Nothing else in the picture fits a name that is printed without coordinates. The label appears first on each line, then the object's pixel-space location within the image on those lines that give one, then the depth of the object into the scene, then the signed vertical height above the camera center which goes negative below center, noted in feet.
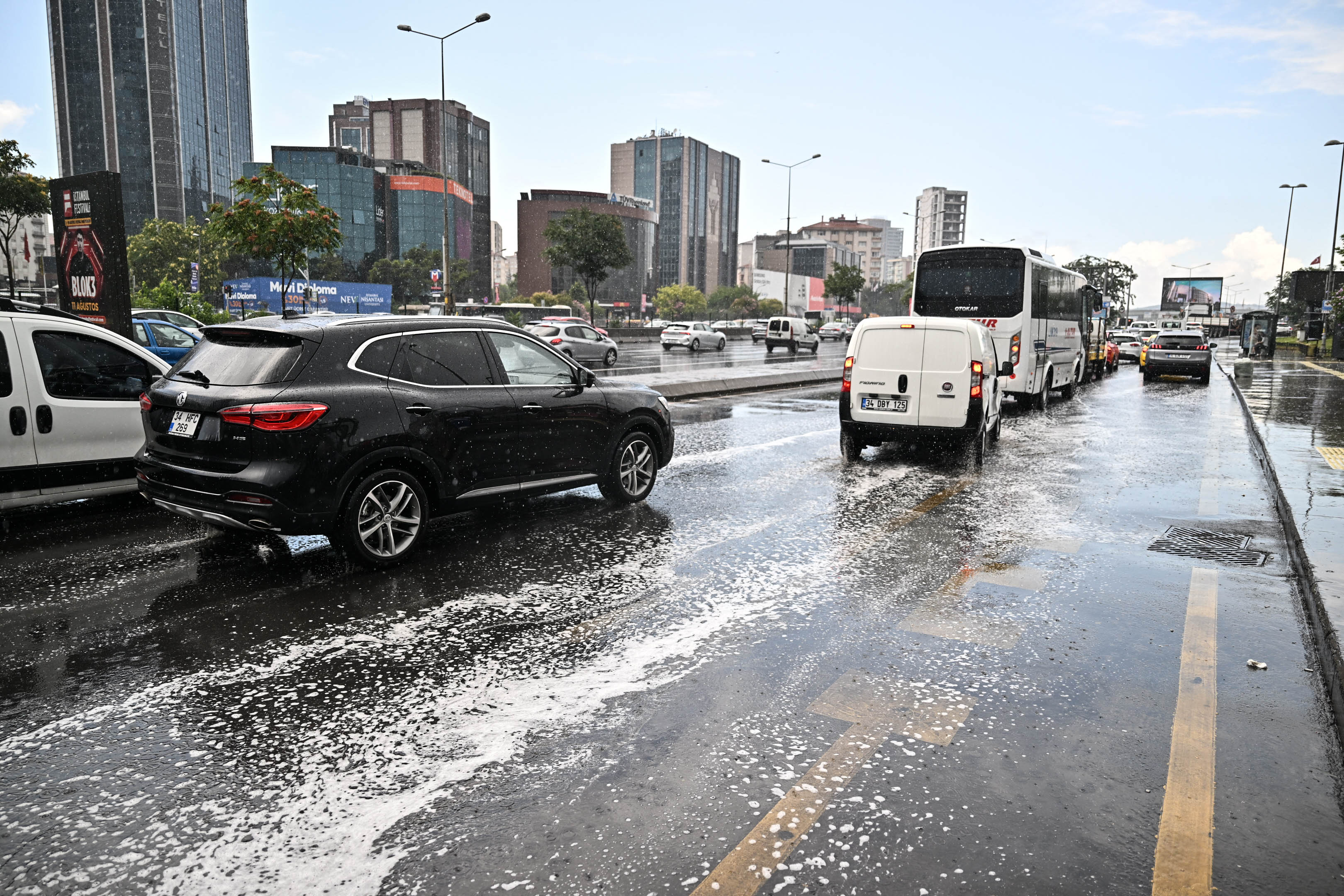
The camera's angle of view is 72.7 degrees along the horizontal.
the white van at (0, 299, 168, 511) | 21.57 -2.24
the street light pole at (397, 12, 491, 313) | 116.47 +31.87
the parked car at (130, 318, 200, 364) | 54.60 -1.37
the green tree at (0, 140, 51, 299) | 97.76 +13.26
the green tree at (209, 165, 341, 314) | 87.66 +9.23
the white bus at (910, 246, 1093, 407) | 57.41 +2.17
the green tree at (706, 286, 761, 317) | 615.16 +17.96
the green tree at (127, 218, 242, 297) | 311.06 +21.27
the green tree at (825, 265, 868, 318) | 285.43 +14.07
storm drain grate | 21.84 -5.25
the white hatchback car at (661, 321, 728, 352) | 154.71 -2.16
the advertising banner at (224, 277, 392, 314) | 223.92 +5.70
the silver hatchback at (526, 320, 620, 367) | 111.14 -2.20
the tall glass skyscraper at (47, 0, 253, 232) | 451.94 +109.20
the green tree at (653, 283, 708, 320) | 593.83 +14.93
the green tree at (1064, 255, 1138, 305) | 431.43 +28.58
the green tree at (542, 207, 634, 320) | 184.44 +16.29
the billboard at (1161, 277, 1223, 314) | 264.93 +12.22
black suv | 17.74 -2.24
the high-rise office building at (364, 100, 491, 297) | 573.33 +114.79
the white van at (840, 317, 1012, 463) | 34.50 -2.05
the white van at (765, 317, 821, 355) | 155.22 -1.03
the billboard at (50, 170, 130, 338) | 40.45 +2.81
